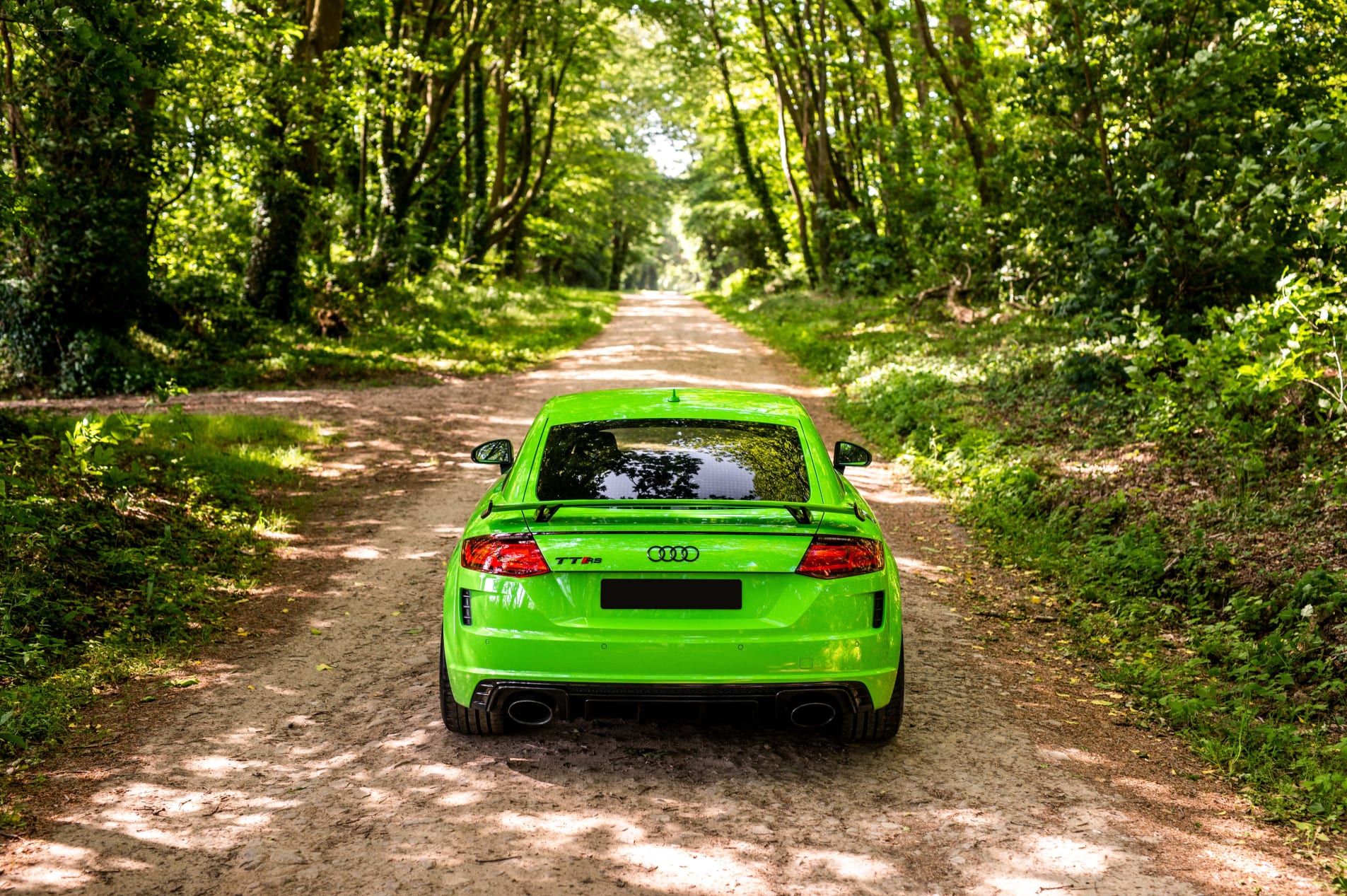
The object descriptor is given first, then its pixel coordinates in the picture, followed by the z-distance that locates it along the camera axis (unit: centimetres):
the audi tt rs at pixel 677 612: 400
